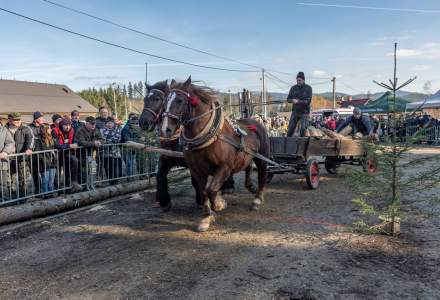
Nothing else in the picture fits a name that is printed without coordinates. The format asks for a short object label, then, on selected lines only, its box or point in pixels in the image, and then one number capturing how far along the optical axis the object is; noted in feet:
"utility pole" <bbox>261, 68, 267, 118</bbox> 127.80
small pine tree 15.14
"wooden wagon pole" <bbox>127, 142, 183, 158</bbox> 19.92
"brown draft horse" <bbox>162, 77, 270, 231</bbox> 16.37
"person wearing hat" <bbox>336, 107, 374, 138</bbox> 31.30
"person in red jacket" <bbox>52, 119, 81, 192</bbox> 24.22
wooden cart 27.17
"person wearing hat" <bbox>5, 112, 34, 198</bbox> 21.98
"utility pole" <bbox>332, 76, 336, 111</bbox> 157.07
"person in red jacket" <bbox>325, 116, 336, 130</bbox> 70.27
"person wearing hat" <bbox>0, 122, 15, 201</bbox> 20.81
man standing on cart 28.14
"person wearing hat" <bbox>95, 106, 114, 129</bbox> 30.45
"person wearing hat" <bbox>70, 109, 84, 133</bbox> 30.37
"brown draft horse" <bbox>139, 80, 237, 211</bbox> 17.44
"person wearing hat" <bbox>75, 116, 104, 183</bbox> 25.34
